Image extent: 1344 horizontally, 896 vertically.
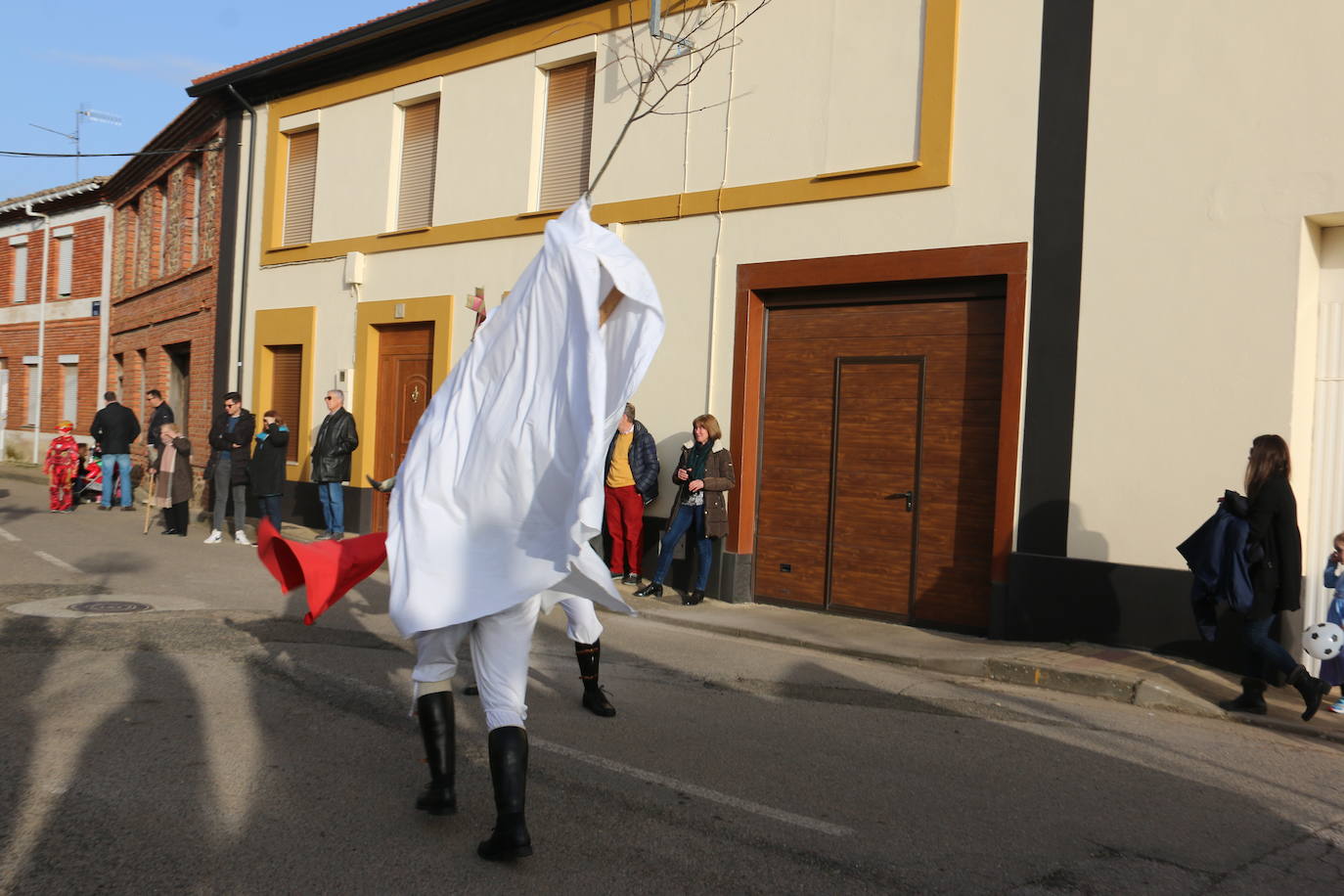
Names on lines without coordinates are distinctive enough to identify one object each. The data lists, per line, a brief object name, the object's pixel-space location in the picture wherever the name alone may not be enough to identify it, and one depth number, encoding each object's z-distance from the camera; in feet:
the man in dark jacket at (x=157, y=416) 56.90
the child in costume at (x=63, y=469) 58.39
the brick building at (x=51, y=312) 90.02
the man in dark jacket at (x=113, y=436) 60.70
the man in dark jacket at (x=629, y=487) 38.55
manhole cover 28.35
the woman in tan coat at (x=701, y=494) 36.04
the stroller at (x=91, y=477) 62.39
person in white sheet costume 12.69
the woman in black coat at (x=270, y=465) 46.01
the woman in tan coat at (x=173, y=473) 49.08
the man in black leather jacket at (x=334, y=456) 47.55
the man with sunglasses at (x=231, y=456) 48.14
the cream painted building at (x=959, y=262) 27.32
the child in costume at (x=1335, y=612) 23.16
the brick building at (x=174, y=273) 64.18
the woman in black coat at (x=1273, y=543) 22.82
